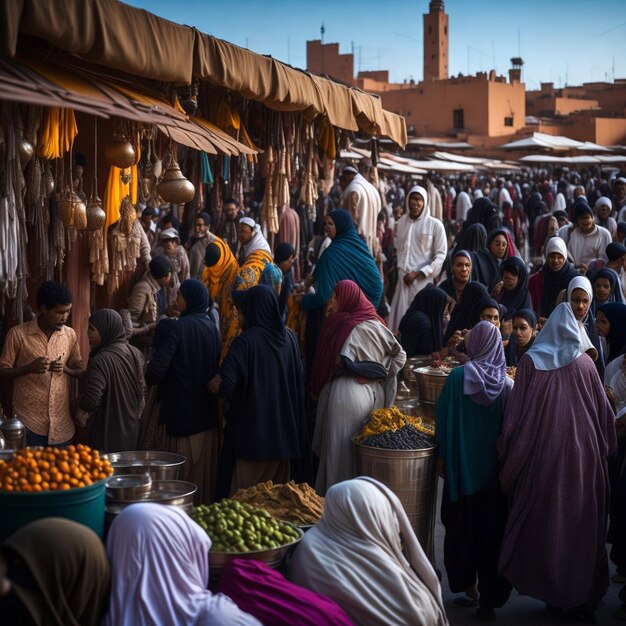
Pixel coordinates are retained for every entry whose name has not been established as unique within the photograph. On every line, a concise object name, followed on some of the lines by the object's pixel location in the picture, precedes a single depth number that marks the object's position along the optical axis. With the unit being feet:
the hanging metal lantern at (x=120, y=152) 18.35
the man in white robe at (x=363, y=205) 31.83
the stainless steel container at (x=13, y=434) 14.78
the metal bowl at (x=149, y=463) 14.60
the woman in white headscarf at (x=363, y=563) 12.73
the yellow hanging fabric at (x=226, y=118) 23.94
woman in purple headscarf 16.66
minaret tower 239.71
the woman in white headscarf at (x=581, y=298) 21.24
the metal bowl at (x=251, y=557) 12.46
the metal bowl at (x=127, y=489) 12.93
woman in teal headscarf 23.76
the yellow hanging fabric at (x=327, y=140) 30.17
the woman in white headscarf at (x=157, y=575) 11.18
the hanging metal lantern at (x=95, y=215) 19.57
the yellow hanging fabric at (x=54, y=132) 17.02
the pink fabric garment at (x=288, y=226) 36.04
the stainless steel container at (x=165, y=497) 12.64
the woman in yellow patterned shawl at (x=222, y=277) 23.57
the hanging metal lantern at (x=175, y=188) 18.98
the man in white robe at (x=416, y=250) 30.63
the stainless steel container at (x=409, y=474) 16.99
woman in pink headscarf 19.21
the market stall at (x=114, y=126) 14.65
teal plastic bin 11.25
